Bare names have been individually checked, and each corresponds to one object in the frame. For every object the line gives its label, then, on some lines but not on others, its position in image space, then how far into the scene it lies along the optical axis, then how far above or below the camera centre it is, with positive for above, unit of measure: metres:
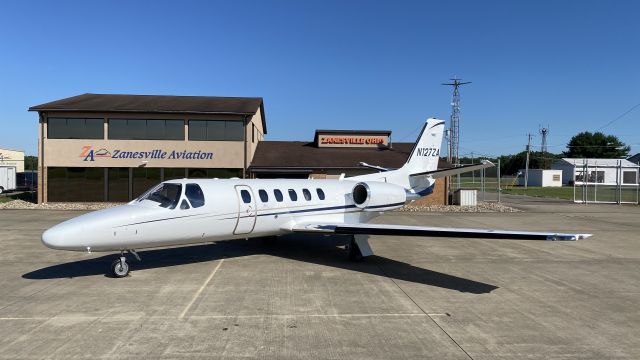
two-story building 27.92 +1.79
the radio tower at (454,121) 51.97 +7.61
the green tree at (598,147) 115.50 +9.34
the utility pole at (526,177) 70.76 +0.24
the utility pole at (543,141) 100.81 +9.34
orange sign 33.50 +2.95
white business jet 8.60 -1.03
